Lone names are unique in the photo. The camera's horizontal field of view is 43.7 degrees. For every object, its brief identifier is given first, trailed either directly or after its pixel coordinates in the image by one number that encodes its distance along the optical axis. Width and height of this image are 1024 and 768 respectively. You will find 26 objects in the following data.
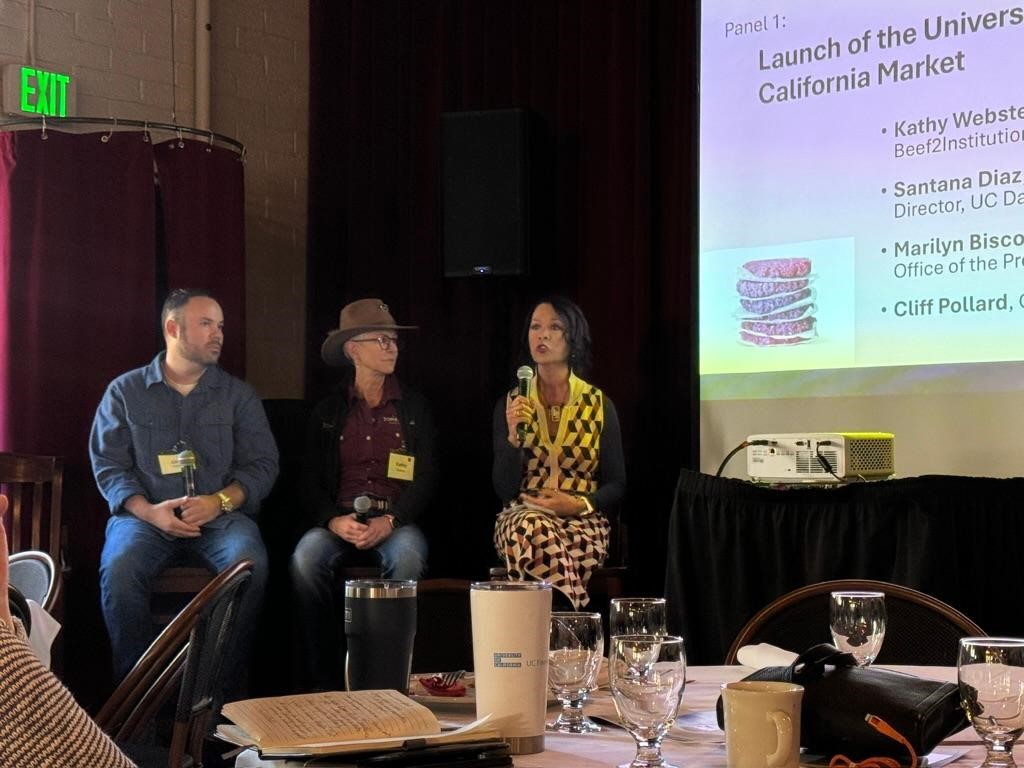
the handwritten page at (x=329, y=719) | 1.10
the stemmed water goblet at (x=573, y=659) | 1.34
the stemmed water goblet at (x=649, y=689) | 1.10
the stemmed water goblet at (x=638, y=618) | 1.44
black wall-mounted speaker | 4.48
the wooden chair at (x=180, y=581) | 3.87
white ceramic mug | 1.04
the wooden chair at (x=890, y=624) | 1.90
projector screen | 3.67
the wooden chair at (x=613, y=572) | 3.97
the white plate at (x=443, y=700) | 1.38
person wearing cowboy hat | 4.03
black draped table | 3.04
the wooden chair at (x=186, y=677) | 1.83
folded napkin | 1.50
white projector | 3.47
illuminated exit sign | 4.38
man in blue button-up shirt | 3.80
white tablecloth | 1.14
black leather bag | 1.11
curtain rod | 4.20
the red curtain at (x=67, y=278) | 4.12
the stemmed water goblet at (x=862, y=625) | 1.50
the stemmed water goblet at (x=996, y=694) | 1.09
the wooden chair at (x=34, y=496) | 3.84
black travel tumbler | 1.38
